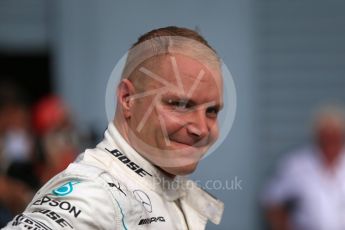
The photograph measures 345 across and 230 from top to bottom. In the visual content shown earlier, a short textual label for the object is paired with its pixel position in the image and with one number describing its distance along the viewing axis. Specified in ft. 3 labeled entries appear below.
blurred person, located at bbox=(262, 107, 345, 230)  46.19
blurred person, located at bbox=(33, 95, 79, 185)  36.47
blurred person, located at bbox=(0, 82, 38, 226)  31.68
